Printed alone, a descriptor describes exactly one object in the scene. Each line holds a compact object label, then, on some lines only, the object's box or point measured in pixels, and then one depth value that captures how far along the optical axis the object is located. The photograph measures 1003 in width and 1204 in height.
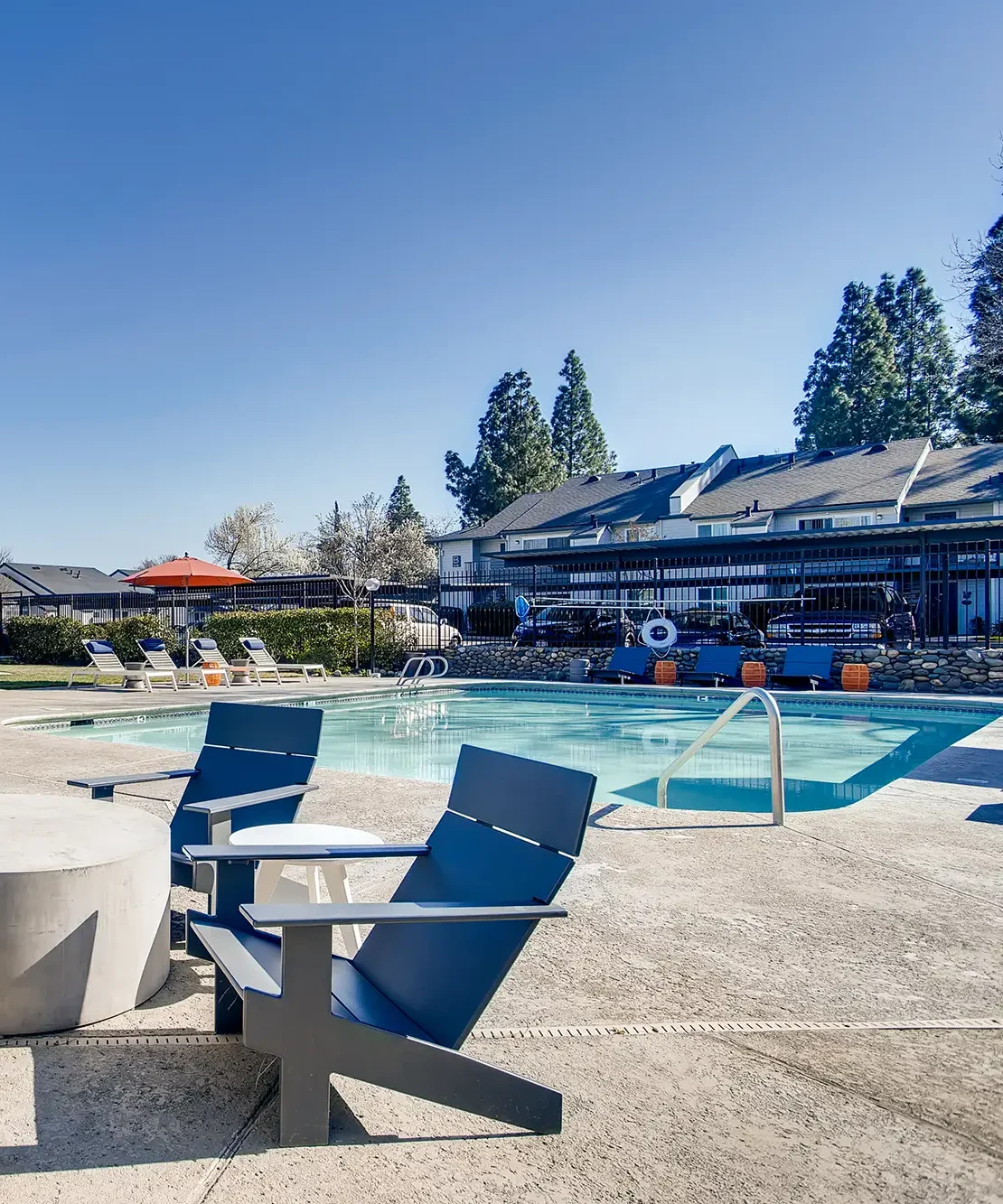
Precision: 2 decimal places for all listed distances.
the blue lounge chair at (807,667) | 15.13
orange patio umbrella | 16.64
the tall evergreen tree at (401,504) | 63.20
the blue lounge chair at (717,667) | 15.66
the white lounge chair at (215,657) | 16.27
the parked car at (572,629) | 18.80
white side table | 2.66
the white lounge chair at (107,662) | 16.03
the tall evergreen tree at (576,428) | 52.56
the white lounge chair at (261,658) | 16.58
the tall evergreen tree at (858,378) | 42.22
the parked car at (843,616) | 16.80
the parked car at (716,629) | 17.23
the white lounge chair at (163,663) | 16.11
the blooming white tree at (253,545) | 48.71
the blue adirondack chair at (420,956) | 1.69
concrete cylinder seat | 2.11
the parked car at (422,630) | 20.44
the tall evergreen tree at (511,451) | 49.66
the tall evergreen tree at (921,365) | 42.62
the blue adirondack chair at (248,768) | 3.18
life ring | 16.83
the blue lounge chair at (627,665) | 16.36
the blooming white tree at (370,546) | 40.16
